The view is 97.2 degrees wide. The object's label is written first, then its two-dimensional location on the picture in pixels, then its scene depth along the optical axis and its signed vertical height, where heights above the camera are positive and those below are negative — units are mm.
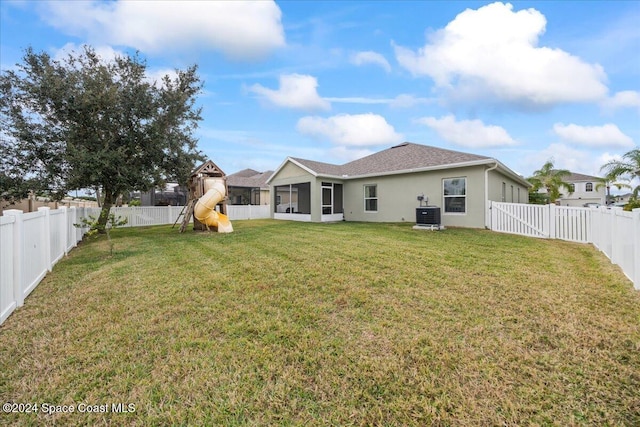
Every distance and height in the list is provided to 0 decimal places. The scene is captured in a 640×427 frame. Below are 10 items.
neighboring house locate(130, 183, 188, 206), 21703 +1110
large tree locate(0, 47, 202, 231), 9344 +3139
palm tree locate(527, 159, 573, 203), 22984 +2274
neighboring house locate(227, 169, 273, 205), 25391 +1741
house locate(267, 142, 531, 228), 11523 +1097
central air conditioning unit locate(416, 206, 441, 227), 11008 -297
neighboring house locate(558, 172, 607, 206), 34875 +1600
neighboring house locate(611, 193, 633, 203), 34344 +1012
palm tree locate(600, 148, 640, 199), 13930 +1940
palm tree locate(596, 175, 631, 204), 14630 +1427
